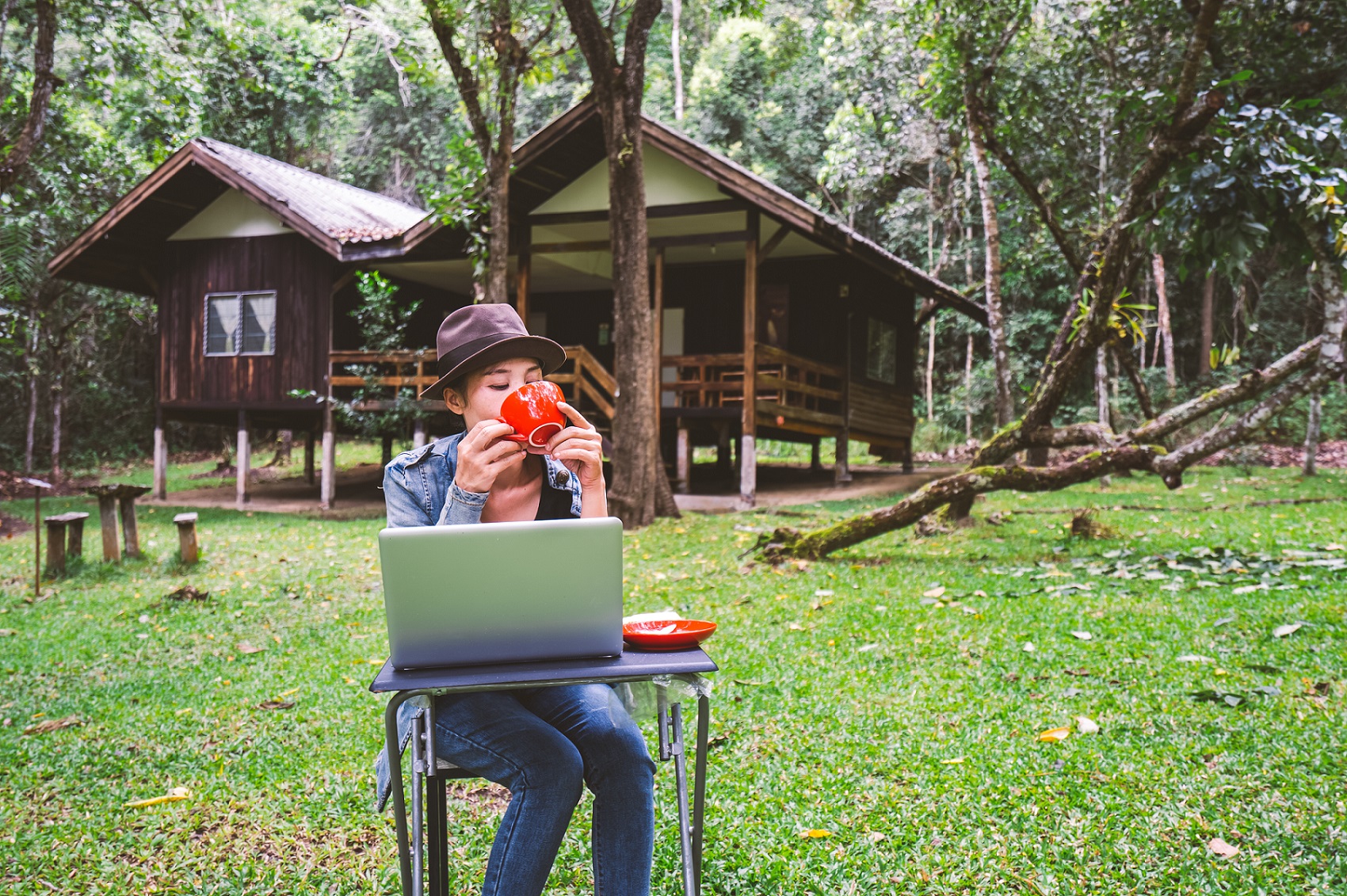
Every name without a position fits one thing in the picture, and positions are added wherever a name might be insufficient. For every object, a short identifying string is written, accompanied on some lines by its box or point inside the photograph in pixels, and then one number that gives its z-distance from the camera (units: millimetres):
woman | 2168
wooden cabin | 13367
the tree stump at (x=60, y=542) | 8406
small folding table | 1869
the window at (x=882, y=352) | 17438
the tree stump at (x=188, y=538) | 8844
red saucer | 2146
